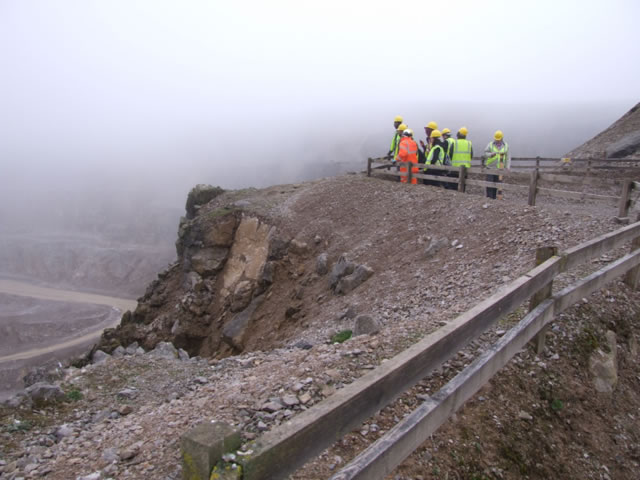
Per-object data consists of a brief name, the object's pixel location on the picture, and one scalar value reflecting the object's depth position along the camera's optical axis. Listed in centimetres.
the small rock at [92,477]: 429
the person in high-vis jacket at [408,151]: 1659
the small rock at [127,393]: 785
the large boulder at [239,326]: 1408
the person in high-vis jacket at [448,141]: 1580
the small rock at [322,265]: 1325
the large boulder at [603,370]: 537
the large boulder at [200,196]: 2192
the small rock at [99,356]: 1144
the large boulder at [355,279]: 1135
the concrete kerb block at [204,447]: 207
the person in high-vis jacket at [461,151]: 1524
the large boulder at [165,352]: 1014
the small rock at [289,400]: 463
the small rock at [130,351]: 1283
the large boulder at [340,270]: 1202
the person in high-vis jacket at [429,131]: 1658
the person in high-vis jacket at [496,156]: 1546
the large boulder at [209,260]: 1773
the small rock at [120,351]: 1270
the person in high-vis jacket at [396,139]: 1756
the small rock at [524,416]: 459
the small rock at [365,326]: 708
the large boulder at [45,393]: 755
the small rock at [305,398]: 467
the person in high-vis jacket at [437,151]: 1591
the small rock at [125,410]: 698
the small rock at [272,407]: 455
